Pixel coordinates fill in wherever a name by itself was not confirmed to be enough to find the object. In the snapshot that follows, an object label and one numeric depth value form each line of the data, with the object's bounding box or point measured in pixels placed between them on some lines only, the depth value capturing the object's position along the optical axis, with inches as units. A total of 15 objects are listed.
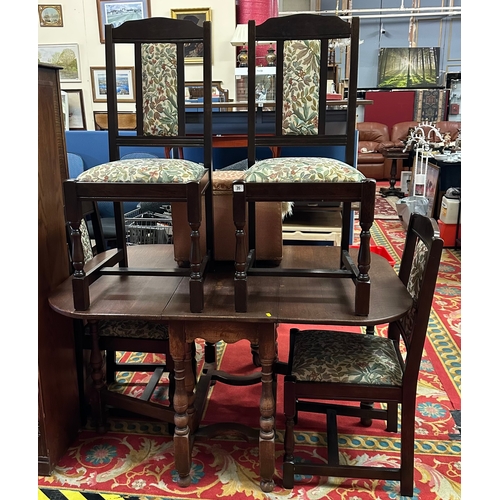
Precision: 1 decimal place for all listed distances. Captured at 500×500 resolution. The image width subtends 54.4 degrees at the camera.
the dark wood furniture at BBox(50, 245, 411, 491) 64.2
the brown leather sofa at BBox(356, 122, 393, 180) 335.0
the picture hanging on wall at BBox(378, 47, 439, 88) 369.1
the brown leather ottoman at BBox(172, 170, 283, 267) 76.9
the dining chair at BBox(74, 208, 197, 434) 80.4
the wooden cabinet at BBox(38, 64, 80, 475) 70.0
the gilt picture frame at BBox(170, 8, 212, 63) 230.7
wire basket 134.8
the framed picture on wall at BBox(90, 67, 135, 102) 241.8
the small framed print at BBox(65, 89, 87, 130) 249.9
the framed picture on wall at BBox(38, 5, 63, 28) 237.1
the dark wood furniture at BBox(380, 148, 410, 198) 278.1
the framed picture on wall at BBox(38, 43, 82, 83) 241.3
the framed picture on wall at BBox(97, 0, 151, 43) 232.4
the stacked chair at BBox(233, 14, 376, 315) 62.5
